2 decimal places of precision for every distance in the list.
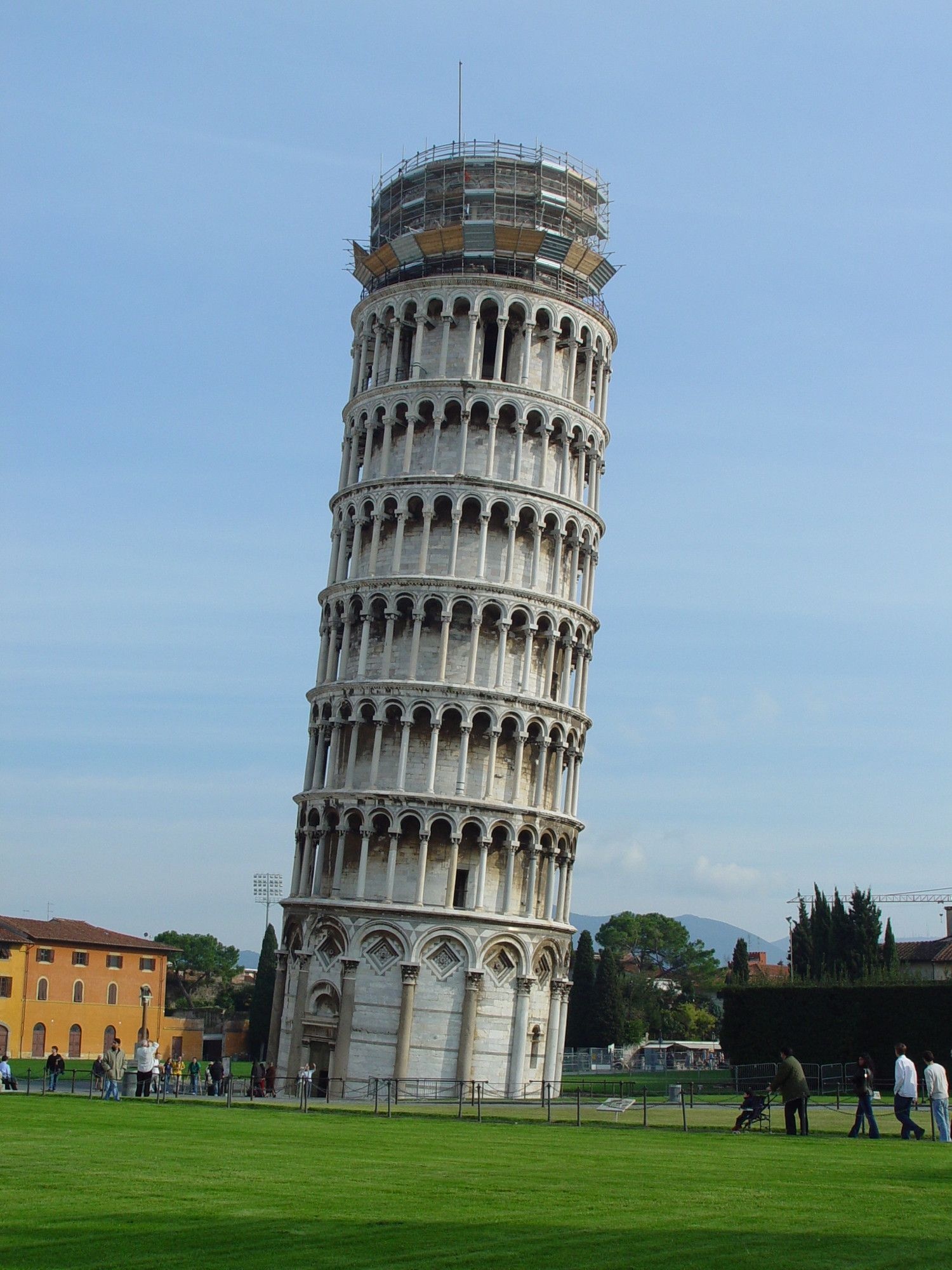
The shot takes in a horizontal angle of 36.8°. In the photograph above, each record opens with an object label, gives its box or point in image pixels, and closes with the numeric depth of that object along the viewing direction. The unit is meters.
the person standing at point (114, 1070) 36.22
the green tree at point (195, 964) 132.25
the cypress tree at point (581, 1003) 108.75
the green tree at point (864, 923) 86.44
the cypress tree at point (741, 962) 102.50
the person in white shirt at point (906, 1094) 26.64
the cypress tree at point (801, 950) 88.06
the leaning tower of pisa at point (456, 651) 54.56
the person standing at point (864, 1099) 27.69
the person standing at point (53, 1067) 43.16
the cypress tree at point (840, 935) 87.25
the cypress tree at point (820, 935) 87.44
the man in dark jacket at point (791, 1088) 26.89
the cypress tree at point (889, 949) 81.44
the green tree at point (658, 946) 139.00
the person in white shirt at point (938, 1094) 26.02
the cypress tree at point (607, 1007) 107.94
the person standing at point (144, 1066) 39.38
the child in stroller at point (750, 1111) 30.42
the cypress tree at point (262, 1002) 97.50
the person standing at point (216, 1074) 49.22
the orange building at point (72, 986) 94.00
